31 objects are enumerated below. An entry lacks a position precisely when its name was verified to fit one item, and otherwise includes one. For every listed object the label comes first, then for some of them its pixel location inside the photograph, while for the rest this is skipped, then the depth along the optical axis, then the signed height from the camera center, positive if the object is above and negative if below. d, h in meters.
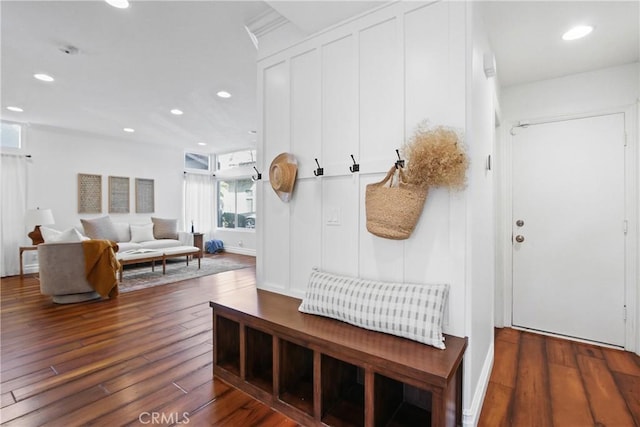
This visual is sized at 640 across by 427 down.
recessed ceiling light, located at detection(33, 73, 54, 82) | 3.29 +1.50
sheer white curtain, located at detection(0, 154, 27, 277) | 4.95 +0.08
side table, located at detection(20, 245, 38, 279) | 4.87 -0.56
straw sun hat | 2.10 +0.27
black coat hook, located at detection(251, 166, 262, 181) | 2.45 +0.30
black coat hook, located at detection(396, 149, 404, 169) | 1.62 +0.26
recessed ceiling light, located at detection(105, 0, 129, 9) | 2.09 +1.46
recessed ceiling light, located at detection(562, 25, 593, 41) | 2.09 +1.27
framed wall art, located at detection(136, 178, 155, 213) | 6.62 +0.39
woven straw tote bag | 1.55 +0.03
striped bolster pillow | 1.46 -0.48
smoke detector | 2.70 +1.47
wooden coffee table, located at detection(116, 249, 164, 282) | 4.92 -0.70
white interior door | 2.64 -0.14
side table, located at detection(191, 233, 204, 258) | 6.89 -0.60
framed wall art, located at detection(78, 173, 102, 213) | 5.80 +0.40
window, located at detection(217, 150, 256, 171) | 7.62 +1.39
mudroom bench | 1.32 -0.83
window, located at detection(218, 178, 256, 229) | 7.68 +0.26
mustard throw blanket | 3.63 -0.62
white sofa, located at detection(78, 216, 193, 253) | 5.48 -0.38
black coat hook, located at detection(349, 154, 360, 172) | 1.88 +0.29
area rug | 4.55 -1.02
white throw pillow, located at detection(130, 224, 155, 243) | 5.97 -0.39
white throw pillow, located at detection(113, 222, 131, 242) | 5.91 -0.34
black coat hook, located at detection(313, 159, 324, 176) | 2.05 +0.28
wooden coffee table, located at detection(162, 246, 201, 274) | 5.27 -0.69
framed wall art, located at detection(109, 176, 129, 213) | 6.20 +0.40
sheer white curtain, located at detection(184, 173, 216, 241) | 7.63 +0.29
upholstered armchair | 3.48 -0.66
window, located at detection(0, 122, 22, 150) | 5.04 +1.30
